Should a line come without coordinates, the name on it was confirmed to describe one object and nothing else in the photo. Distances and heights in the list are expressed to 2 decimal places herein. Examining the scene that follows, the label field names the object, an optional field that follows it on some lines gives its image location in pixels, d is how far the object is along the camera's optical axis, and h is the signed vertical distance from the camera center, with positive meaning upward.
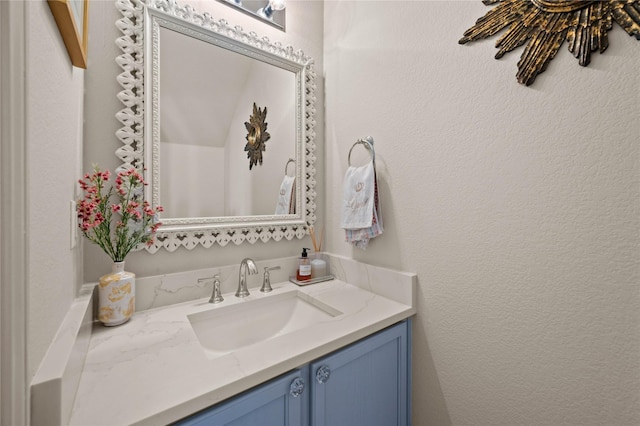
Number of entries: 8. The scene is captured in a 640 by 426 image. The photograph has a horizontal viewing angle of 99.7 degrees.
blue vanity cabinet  0.63 -0.51
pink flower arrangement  0.77 -0.01
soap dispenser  1.29 -0.27
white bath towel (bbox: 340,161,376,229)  1.11 +0.06
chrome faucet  1.10 -0.27
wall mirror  0.96 +0.38
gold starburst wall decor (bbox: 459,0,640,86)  0.62 +0.48
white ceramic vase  0.82 -0.26
